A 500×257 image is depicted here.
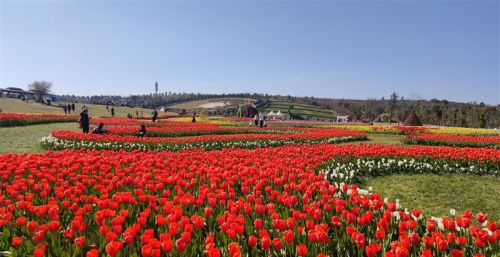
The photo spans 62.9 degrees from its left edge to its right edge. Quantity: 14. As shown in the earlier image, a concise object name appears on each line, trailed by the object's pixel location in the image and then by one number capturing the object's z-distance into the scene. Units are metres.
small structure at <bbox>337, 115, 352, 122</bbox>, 77.84
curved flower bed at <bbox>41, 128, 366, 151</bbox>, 18.53
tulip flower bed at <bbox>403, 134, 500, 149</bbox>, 23.03
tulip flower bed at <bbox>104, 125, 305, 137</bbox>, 26.16
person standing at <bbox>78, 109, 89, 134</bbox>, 24.75
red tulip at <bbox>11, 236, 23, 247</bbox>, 4.27
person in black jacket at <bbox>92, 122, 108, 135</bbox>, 23.23
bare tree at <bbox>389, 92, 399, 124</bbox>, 86.94
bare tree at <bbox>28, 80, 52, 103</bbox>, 142.90
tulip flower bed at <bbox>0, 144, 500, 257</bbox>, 4.36
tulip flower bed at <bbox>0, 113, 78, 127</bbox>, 34.51
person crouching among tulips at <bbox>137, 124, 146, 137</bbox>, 24.04
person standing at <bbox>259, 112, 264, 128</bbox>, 35.53
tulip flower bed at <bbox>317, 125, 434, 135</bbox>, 34.66
